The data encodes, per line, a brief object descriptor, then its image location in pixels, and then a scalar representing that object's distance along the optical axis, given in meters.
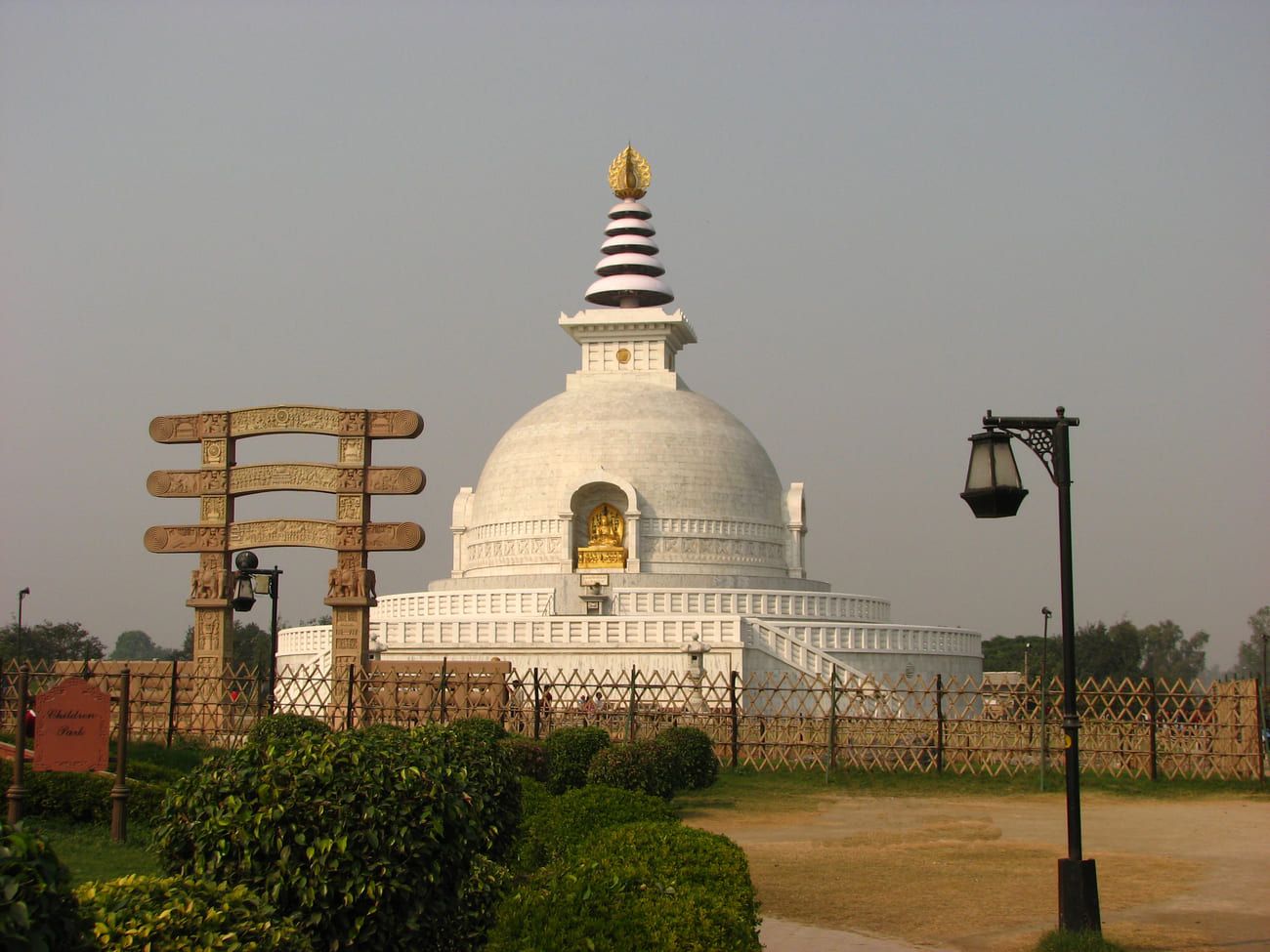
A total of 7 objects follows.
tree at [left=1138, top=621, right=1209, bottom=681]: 91.56
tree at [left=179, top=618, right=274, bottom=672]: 73.50
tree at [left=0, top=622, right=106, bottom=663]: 66.38
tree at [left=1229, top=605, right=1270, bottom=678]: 103.28
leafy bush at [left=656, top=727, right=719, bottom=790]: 19.53
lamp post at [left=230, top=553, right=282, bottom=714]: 25.84
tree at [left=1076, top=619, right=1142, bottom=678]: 71.25
